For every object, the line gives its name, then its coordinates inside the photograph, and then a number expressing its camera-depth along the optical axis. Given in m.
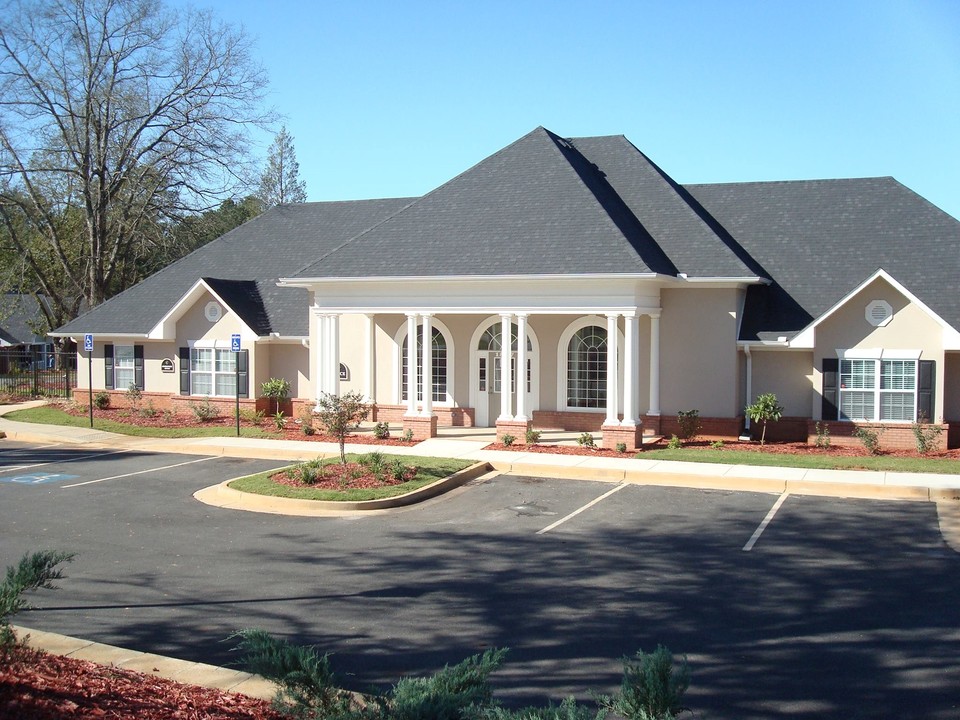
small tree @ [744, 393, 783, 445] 22.52
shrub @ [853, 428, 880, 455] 21.08
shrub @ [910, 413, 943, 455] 21.08
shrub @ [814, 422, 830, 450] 21.94
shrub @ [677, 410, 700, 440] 23.33
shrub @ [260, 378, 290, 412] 28.05
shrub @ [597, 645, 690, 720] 5.50
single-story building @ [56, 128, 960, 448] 22.33
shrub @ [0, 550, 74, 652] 7.43
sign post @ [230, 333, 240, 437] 24.59
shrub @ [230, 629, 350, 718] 6.23
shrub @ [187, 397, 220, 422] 27.69
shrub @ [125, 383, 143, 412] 30.00
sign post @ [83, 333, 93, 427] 26.98
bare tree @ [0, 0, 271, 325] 37.84
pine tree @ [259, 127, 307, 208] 81.75
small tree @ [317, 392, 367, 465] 18.83
